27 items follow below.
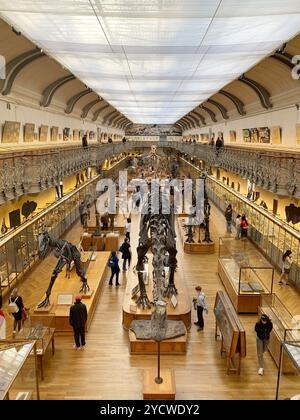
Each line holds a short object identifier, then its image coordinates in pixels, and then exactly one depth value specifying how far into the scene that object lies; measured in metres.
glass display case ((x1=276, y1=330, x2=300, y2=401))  5.21
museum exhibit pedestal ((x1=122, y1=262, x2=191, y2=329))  8.20
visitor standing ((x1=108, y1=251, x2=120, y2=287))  10.48
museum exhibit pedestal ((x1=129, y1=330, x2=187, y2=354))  7.23
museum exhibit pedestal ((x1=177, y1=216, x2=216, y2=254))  13.88
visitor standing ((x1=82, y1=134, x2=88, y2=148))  20.77
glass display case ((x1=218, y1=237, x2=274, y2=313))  8.99
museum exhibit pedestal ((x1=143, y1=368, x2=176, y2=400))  5.71
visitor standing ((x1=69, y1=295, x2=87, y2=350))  7.09
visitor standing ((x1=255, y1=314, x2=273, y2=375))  6.47
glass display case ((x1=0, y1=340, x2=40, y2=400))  4.06
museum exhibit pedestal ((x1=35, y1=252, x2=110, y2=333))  8.04
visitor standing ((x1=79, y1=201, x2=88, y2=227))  15.95
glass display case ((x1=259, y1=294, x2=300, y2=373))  5.82
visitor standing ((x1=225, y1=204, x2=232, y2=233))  16.34
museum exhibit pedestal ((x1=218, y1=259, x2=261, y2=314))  8.95
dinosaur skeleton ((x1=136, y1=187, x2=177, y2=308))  7.33
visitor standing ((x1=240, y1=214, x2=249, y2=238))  14.53
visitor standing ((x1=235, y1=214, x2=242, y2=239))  14.81
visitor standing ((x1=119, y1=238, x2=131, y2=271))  11.35
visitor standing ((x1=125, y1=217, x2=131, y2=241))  14.97
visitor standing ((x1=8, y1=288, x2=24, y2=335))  7.29
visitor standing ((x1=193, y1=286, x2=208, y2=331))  8.11
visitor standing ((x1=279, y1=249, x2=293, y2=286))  10.38
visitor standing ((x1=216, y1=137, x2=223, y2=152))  20.58
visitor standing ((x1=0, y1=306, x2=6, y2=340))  7.20
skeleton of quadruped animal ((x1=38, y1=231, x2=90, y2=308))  8.37
